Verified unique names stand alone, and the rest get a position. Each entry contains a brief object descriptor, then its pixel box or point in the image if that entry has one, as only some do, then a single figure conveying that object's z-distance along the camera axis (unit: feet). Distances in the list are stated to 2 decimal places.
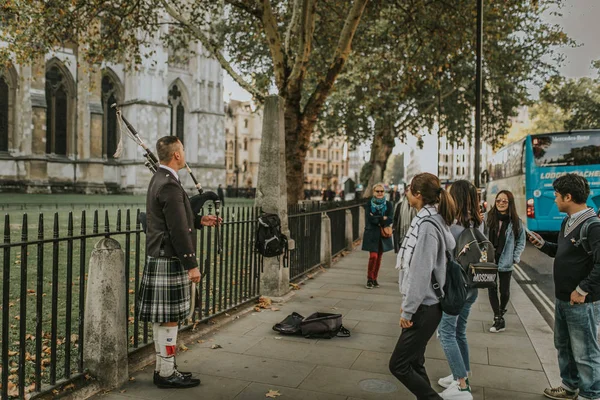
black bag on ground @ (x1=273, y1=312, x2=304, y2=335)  19.62
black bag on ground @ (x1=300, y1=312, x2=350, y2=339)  19.33
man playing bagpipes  13.20
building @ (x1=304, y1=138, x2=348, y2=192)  375.25
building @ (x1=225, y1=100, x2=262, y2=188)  312.29
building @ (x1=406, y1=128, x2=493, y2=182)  351.95
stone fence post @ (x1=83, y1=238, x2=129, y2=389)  13.74
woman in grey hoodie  11.31
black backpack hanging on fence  23.31
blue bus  49.70
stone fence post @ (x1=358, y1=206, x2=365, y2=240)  60.64
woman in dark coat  30.09
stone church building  129.70
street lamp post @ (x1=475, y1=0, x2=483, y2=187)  42.04
